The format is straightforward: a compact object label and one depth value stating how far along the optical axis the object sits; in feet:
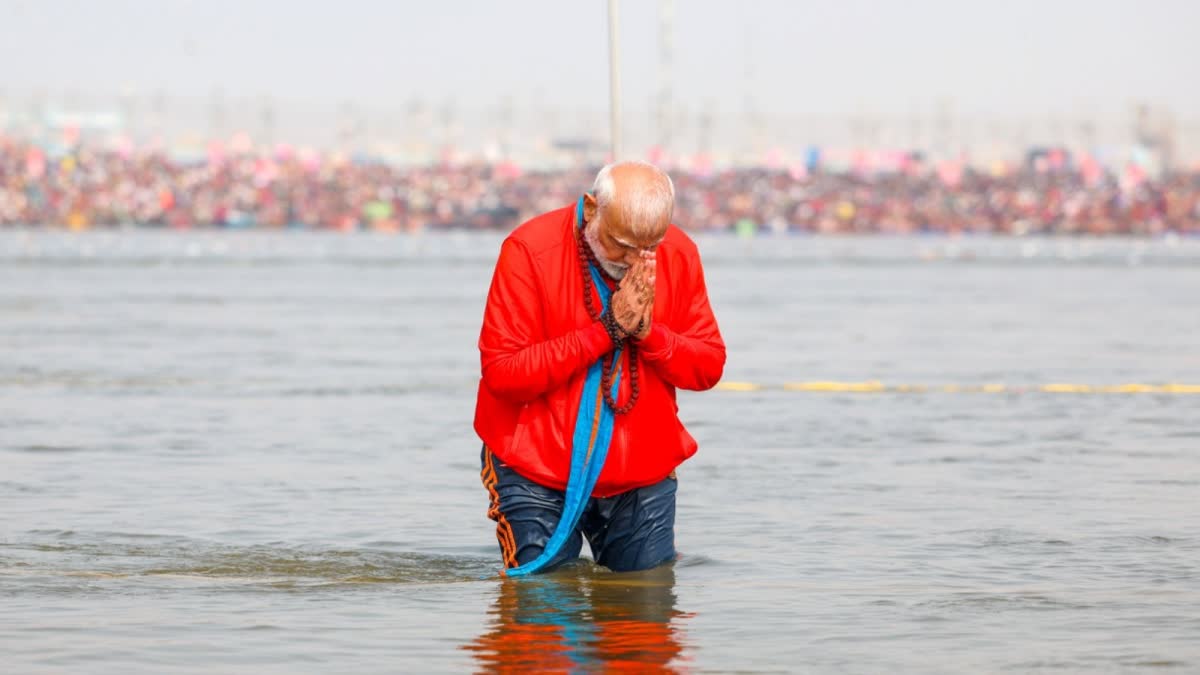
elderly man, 43.19
